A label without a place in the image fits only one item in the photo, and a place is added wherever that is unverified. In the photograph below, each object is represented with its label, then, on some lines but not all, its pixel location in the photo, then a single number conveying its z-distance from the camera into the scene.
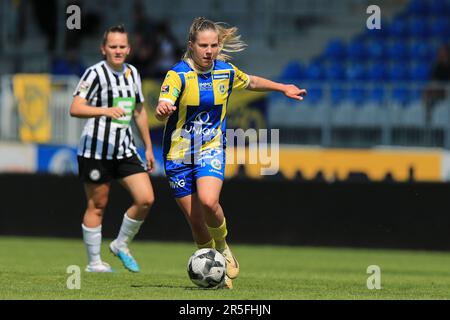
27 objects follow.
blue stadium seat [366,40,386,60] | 21.02
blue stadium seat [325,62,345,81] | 20.88
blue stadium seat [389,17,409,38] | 21.28
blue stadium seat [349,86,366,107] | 17.41
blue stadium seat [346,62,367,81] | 20.83
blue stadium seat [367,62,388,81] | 20.72
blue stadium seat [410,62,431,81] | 20.28
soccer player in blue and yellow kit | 8.84
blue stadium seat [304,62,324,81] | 20.84
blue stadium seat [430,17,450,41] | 20.93
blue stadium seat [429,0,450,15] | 21.31
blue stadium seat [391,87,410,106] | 17.06
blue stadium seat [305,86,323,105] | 17.69
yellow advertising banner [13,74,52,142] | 17.92
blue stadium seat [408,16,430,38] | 21.19
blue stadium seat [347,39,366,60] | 21.17
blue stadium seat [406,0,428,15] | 21.47
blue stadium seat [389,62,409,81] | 20.58
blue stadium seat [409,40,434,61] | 20.73
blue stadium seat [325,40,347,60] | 21.34
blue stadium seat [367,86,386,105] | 17.34
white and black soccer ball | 8.66
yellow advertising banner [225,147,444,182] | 16.80
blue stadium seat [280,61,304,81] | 20.83
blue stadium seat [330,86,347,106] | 17.58
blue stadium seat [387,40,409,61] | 20.89
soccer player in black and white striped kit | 10.41
